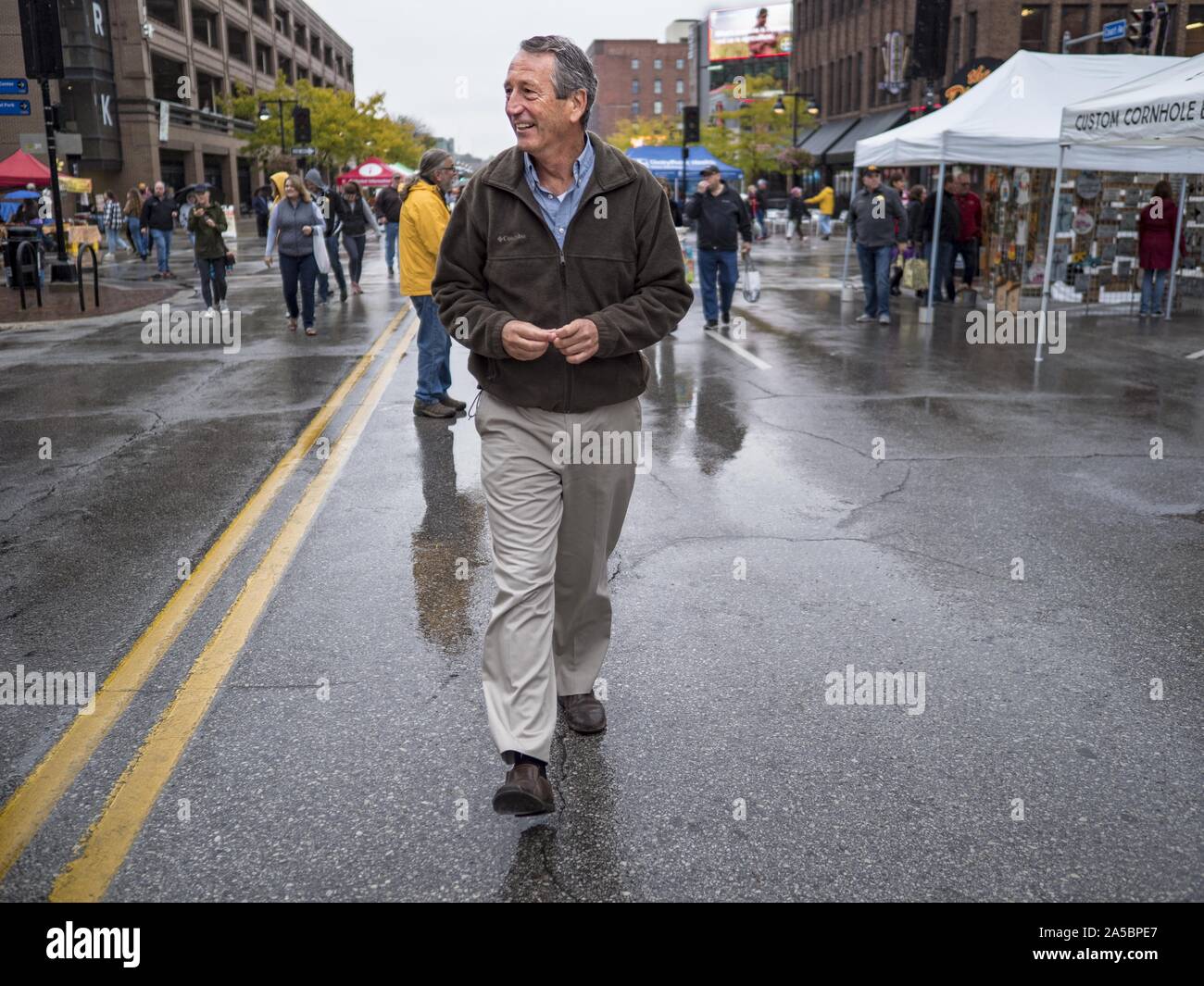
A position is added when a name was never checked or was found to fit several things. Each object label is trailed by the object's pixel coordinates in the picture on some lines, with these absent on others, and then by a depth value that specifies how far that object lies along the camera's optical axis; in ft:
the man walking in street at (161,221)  76.18
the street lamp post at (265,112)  180.28
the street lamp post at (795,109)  181.89
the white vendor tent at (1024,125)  48.37
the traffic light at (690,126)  111.89
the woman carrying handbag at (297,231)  45.47
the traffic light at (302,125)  143.74
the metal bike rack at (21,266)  59.11
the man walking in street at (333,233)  60.03
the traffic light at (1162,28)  80.48
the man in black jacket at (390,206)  63.16
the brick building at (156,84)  155.53
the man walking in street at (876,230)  48.88
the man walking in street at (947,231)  59.64
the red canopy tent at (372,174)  137.13
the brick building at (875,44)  141.28
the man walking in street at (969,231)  61.93
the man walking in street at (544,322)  10.93
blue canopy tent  133.28
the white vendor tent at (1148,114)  32.32
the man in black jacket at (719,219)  45.68
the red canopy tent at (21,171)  96.89
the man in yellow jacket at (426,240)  28.60
